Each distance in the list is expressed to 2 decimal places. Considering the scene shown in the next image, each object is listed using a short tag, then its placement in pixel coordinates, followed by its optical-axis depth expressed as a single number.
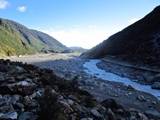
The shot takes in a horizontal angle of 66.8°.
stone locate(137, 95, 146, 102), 8.91
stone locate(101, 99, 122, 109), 6.56
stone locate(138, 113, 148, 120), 6.37
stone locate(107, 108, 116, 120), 5.74
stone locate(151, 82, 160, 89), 11.78
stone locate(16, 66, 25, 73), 8.21
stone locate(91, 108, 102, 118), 5.56
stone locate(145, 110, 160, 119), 6.85
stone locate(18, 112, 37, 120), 4.87
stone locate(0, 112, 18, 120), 4.65
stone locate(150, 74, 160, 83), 13.63
